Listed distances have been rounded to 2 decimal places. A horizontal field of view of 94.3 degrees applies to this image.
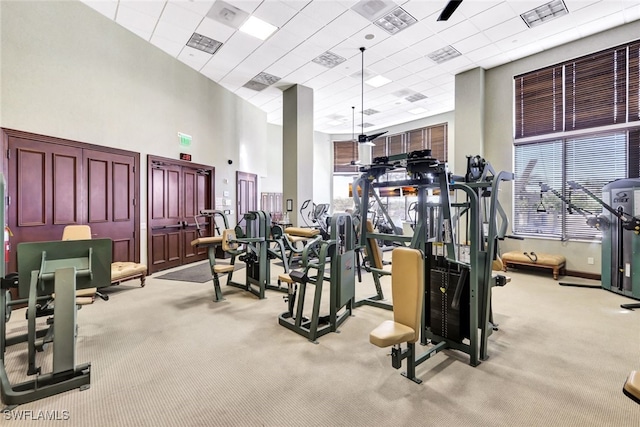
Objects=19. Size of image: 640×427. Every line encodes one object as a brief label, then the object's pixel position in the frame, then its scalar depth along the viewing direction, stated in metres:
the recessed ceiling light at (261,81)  7.14
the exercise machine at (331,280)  3.22
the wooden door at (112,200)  5.03
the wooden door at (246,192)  8.45
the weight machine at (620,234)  4.48
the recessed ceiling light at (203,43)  5.52
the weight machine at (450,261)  2.66
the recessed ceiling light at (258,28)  5.07
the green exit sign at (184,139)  6.60
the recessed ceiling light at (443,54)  6.05
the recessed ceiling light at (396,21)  4.89
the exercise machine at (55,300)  2.21
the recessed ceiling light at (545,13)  4.69
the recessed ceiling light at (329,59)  6.23
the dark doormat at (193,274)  5.68
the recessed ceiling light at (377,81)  7.40
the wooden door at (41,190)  4.08
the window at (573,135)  5.28
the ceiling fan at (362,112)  5.57
